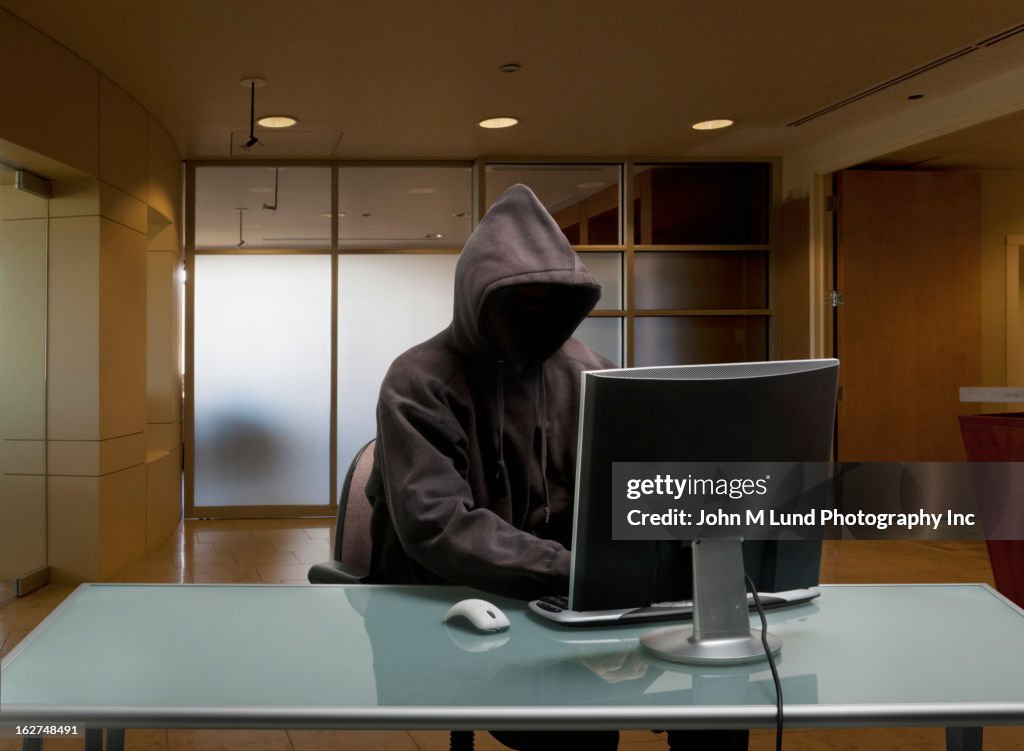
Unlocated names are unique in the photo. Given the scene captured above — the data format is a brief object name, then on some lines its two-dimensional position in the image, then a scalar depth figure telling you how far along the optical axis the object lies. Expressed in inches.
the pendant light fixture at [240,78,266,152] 203.5
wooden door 262.4
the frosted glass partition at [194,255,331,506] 286.8
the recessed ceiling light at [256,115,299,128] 234.4
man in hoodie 65.6
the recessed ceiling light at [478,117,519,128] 239.1
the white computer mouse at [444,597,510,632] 57.3
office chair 81.4
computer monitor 50.6
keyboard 58.8
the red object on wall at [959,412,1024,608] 164.2
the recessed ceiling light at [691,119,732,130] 244.1
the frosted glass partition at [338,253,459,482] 291.7
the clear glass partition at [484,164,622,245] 284.4
